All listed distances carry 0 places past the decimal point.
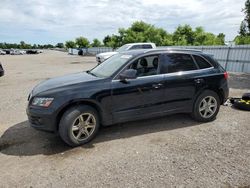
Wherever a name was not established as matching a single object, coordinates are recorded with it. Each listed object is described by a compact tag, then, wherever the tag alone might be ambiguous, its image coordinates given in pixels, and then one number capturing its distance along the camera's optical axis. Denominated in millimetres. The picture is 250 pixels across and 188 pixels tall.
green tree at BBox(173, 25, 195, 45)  34219
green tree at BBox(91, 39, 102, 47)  60000
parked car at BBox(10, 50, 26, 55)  62662
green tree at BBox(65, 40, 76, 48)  74031
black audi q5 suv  3738
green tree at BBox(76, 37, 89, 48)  63275
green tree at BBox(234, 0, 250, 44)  12828
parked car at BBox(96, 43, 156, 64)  16109
